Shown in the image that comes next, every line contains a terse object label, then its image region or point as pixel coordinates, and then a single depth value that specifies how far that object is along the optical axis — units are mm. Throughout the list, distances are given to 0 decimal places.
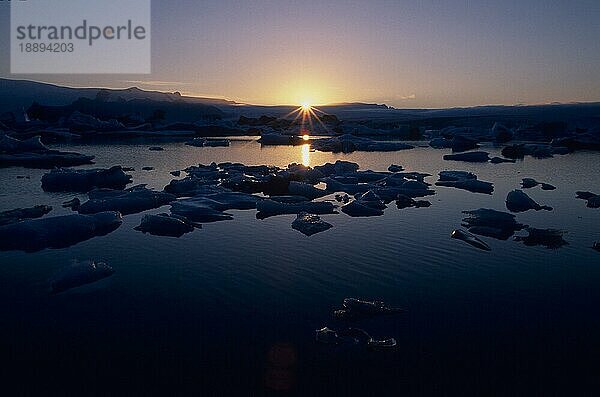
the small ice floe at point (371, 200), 10539
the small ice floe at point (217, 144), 30281
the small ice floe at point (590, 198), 10794
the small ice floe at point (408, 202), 10760
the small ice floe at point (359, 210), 9875
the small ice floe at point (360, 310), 5090
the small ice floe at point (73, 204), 10176
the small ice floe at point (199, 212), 9445
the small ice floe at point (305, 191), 11812
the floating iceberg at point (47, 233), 7535
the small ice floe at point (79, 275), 5840
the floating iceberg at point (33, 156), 19219
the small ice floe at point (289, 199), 10875
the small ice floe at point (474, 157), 21109
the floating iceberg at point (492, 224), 8367
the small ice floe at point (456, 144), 28125
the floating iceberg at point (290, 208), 10016
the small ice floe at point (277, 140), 32203
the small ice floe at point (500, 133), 31641
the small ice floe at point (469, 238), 7547
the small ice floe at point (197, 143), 30234
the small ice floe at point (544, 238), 7798
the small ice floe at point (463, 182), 12812
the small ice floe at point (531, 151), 23562
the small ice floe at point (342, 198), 11455
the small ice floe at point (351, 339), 4551
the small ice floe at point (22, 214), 8633
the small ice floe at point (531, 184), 13234
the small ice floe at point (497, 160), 20367
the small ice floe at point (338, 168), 15895
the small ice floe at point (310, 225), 8384
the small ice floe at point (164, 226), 8367
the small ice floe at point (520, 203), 10453
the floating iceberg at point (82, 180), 13188
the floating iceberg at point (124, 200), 9773
